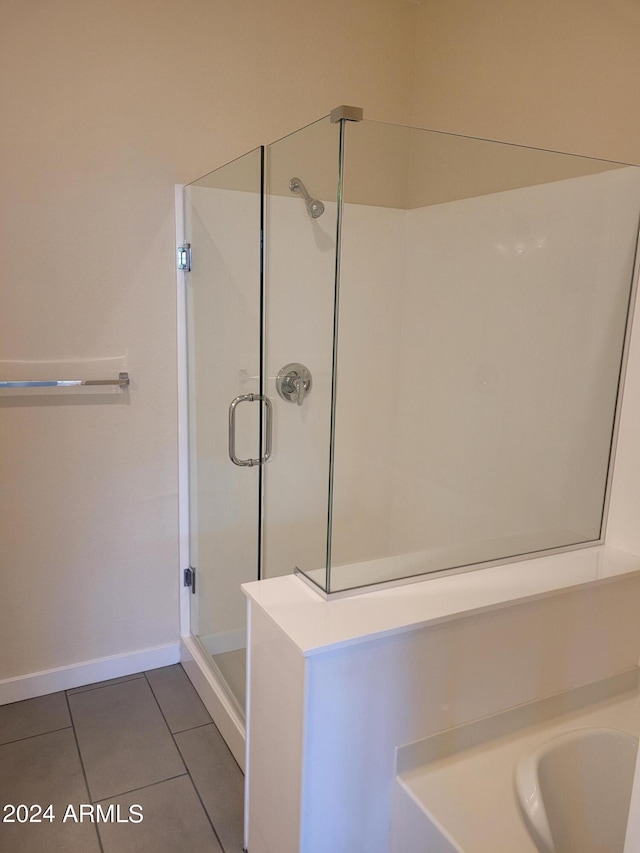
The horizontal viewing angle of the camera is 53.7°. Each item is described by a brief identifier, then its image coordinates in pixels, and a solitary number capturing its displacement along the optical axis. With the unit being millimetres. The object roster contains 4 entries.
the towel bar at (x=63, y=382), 2018
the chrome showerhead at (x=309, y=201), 1599
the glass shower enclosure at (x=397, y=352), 1641
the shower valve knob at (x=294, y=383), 1677
